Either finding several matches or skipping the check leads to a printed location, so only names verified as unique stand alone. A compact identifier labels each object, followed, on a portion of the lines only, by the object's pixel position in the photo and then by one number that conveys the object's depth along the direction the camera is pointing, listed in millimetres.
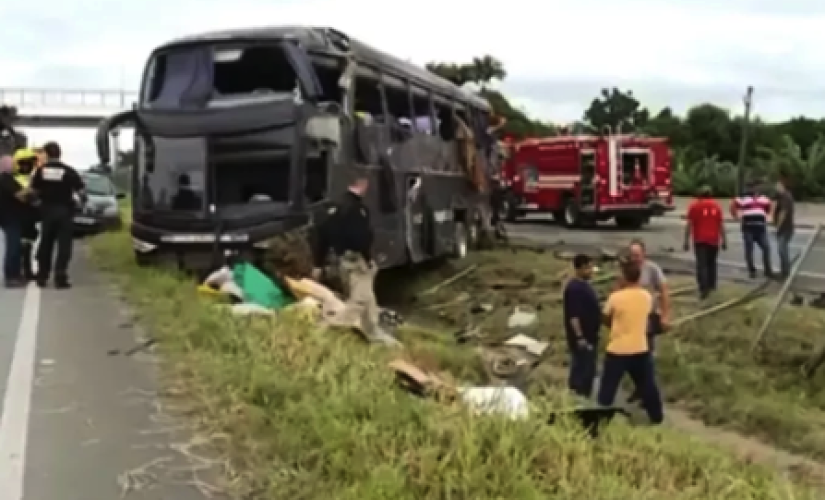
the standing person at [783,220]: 23172
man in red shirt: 20547
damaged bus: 18719
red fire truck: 42438
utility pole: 46200
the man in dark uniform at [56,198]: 16703
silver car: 31125
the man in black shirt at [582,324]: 13000
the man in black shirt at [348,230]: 15969
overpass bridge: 82125
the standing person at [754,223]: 23609
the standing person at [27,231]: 17547
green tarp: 14469
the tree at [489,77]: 72812
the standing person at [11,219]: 17328
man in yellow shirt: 12094
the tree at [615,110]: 94312
